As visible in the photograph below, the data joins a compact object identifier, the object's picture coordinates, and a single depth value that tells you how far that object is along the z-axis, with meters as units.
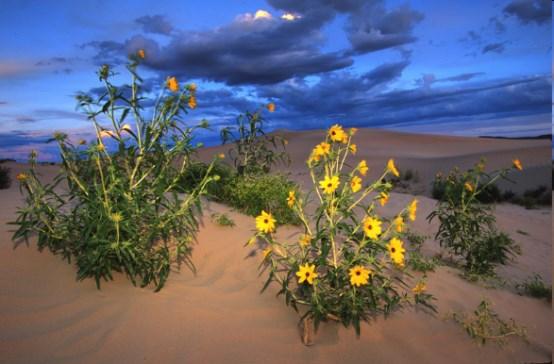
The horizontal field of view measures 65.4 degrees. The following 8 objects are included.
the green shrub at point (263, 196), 5.21
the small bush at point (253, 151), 6.48
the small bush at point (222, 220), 4.76
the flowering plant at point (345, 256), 2.52
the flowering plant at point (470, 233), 4.41
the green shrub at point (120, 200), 3.03
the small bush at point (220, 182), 6.16
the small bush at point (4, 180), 8.70
